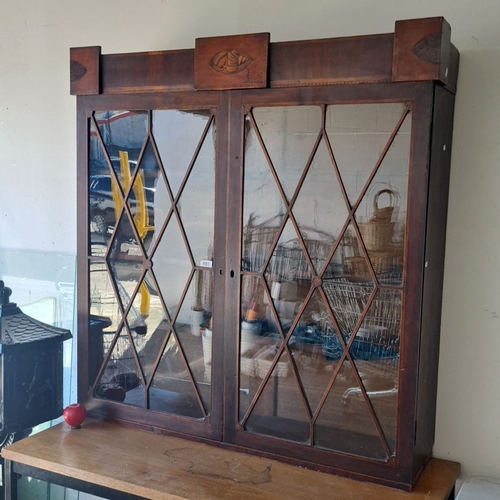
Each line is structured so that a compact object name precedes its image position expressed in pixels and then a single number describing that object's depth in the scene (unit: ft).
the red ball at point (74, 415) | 6.01
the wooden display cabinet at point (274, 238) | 4.81
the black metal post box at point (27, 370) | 6.64
